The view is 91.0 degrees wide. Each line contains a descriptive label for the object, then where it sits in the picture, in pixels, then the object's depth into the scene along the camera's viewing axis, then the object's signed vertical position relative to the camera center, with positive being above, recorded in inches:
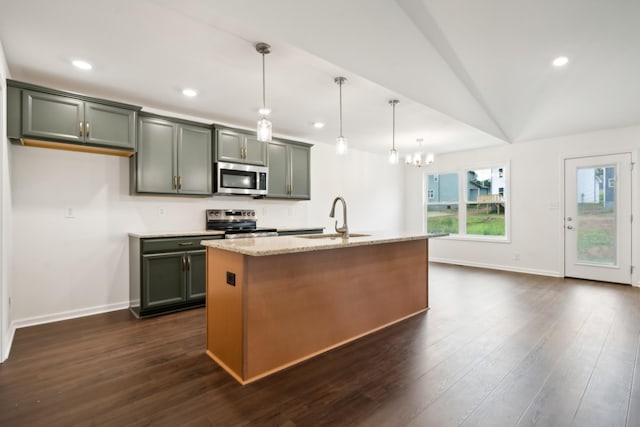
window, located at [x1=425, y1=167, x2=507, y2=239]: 237.3 +6.9
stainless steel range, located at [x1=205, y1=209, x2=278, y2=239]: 163.9 -6.2
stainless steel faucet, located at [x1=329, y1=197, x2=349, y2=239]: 115.9 -7.0
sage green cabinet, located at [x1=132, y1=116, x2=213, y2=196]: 138.3 +25.1
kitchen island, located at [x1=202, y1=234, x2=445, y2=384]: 82.8 -26.2
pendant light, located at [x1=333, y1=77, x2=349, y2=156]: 116.9 +25.9
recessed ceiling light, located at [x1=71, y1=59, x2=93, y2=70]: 104.2 +49.8
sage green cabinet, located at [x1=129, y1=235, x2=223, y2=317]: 130.4 -27.2
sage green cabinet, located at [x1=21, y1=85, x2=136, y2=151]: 111.0 +34.7
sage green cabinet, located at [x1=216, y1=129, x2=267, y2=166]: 160.1 +34.0
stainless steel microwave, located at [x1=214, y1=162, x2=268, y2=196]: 159.8 +17.5
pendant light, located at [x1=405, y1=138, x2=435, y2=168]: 173.0 +29.4
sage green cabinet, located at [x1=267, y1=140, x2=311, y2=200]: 183.5 +25.2
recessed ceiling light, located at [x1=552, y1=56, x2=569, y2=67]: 127.4 +62.0
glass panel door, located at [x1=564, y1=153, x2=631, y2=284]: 183.8 -4.0
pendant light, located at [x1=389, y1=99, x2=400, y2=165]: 136.9 +25.2
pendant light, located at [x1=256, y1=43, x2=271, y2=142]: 94.8 +26.1
